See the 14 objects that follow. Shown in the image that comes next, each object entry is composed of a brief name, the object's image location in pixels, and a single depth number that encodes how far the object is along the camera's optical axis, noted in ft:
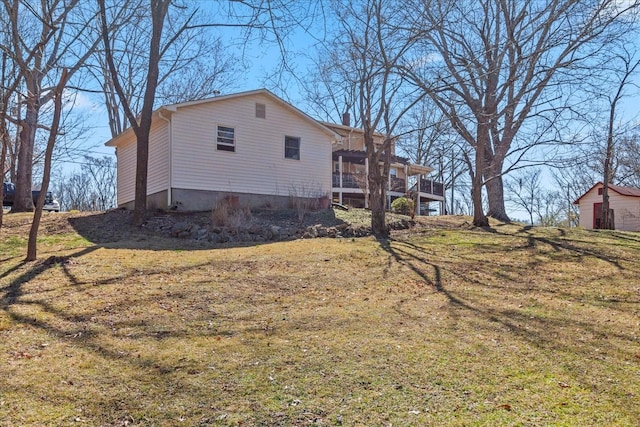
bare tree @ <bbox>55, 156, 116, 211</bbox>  123.95
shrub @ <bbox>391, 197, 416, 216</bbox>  51.98
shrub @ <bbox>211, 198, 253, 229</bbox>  38.95
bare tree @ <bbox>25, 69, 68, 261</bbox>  24.03
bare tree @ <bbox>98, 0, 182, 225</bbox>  40.66
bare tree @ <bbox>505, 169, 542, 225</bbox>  145.07
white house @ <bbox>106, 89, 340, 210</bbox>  47.88
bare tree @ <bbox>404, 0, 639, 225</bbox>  32.32
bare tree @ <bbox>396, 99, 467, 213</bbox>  103.40
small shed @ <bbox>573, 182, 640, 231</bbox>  76.28
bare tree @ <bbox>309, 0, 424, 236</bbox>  35.47
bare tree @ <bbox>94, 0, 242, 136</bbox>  65.19
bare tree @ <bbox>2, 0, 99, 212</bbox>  33.49
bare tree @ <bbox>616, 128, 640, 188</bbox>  68.34
